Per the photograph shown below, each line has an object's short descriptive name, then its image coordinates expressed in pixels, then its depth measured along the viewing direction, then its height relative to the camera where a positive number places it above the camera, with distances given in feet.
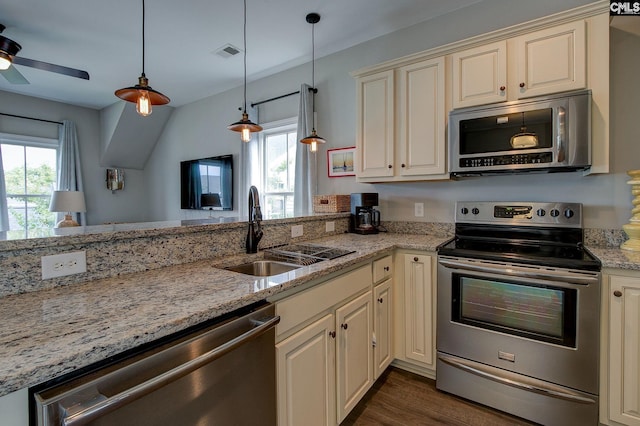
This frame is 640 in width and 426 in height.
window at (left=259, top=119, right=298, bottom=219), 12.20 +1.67
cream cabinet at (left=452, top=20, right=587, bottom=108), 5.80 +2.86
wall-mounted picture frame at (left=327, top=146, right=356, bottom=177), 10.00 +1.47
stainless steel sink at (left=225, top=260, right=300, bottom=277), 5.42 -1.15
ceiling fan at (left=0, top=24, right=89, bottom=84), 7.09 +4.07
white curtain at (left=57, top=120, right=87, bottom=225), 15.65 +2.48
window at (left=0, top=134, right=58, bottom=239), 14.38 +1.52
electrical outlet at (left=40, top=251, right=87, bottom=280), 3.65 -0.71
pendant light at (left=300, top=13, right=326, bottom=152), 8.25 +4.59
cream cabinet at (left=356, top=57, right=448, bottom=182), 7.36 +2.11
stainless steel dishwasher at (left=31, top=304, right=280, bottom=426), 2.12 -1.49
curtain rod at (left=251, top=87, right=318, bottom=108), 10.76 +4.28
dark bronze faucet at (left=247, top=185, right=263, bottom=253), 5.81 -0.35
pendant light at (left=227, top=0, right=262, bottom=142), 7.17 +1.94
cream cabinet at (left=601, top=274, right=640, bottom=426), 4.81 -2.42
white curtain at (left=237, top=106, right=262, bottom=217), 12.71 +1.84
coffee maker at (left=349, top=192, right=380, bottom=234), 8.66 -0.26
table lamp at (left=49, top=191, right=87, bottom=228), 12.59 +0.29
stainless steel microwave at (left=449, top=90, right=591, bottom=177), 5.70 +1.38
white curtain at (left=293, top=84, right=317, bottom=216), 10.58 +1.58
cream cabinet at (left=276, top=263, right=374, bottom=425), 4.10 -2.30
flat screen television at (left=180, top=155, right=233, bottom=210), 13.97 +1.13
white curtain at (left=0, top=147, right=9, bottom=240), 13.78 +0.21
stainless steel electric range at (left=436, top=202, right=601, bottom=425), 5.11 -2.17
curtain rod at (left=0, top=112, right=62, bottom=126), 14.19 +4.45
